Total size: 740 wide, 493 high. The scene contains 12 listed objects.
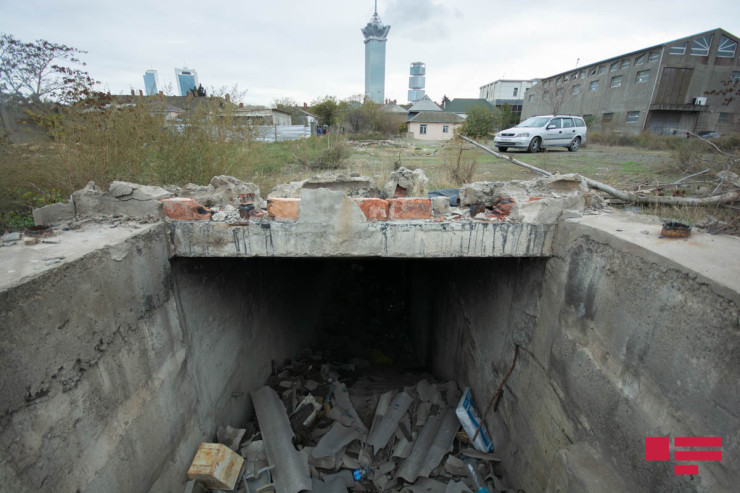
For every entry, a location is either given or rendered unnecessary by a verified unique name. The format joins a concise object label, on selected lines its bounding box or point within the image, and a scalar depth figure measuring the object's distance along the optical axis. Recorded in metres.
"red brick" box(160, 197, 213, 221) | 2.43
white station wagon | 9.96
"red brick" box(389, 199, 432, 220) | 2.50
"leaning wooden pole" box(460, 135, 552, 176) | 5.94
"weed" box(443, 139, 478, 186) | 5.52
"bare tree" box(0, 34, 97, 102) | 7.21
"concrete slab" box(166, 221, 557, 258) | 2.40
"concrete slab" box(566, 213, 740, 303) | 1.38
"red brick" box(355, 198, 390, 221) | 2.44
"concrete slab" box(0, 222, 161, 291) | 1.50
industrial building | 22.55
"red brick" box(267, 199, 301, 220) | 2.42
